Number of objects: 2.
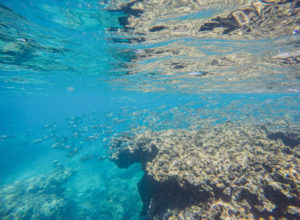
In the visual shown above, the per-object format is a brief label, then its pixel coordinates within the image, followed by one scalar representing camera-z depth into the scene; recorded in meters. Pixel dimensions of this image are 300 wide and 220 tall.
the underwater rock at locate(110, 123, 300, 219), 4.65
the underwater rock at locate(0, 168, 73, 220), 10.23
